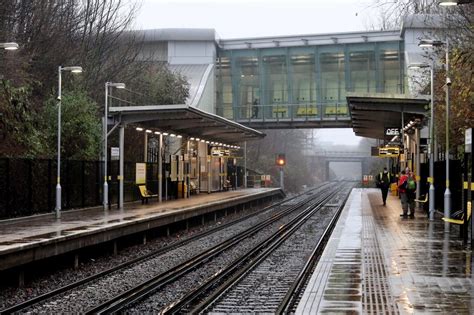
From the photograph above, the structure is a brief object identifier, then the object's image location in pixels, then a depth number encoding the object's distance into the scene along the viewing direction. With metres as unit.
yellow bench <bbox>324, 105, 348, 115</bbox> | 58.38
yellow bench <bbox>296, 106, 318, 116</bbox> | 59.22
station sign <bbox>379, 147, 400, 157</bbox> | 38.87
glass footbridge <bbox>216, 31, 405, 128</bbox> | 58.72
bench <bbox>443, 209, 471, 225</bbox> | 17.47
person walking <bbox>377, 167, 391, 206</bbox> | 33.88
